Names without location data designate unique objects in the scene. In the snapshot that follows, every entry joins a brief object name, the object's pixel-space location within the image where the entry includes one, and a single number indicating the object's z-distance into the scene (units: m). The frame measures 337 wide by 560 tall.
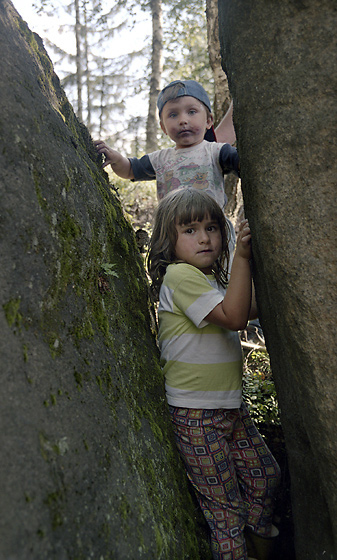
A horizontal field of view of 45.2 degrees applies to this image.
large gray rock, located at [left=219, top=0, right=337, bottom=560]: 1.88
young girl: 2.57
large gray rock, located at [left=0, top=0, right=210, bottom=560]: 1.37
